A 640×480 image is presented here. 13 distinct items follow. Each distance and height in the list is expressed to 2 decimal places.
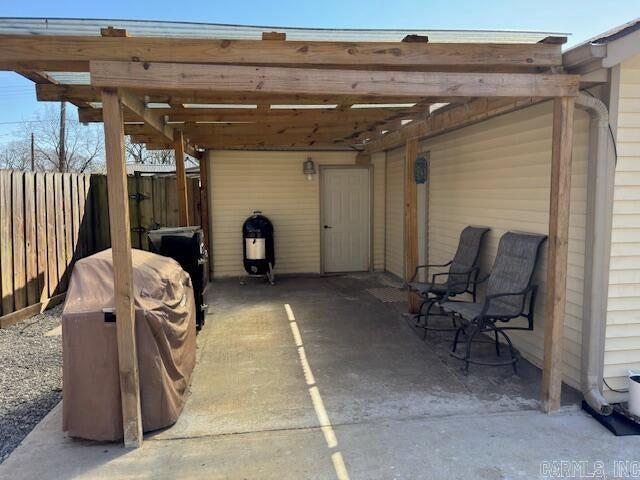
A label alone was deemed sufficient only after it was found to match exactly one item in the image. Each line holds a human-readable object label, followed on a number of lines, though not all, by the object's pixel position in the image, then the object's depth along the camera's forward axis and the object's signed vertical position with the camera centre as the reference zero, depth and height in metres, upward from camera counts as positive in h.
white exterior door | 8.03 -0.35
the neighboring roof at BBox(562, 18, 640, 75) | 2.60 +0.85
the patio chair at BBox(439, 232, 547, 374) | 3.60 -0.81
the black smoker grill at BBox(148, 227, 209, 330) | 4.48 -0.48
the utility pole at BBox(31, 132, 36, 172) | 17.52 +2.01
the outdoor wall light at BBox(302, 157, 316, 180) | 7.72 +0.52
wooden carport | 2.42 +0.70
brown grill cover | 2.58 -0.91
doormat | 6.12 -1.37
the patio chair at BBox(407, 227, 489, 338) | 4.54 -0.80
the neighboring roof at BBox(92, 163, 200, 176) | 14.25 +1.05
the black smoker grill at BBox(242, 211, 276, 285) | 7.20 -0.76
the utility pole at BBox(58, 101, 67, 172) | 15.12 +2.17
